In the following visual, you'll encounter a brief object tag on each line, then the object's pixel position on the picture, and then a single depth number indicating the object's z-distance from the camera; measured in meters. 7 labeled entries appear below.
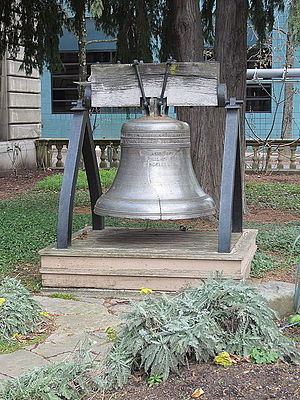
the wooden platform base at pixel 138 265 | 5.55
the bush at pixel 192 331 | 3.52
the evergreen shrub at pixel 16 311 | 4.50
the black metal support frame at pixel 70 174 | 5.98
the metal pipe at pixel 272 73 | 16.50
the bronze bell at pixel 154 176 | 5.82
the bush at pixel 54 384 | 3.34
